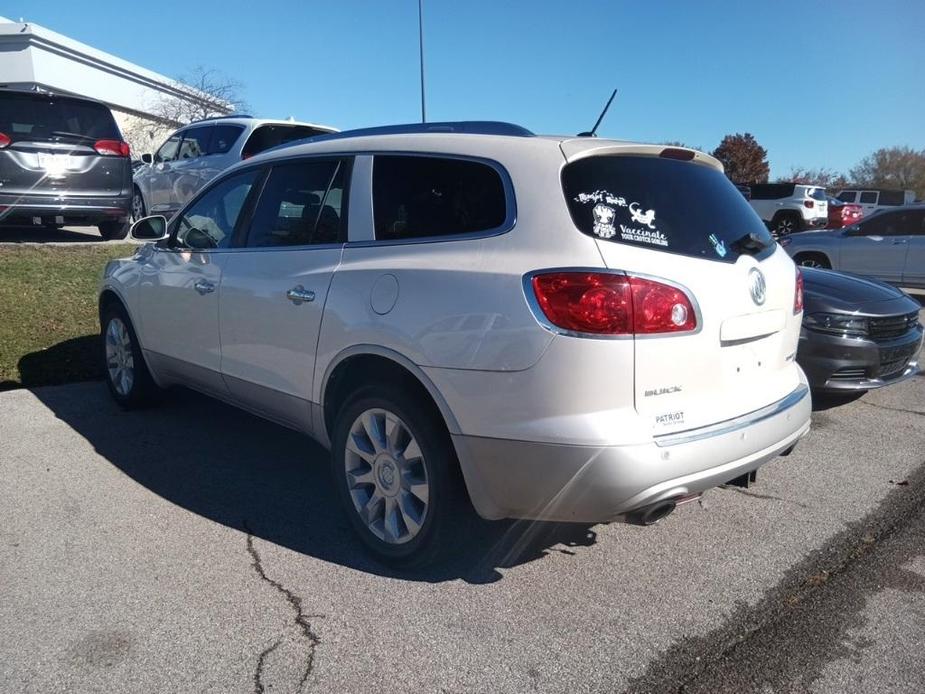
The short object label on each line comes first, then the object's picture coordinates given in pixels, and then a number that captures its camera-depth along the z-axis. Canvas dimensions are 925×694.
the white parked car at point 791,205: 24.77
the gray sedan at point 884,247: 11.51
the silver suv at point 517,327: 2.68
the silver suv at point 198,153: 10.46
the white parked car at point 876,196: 33.82
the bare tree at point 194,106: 33.44
